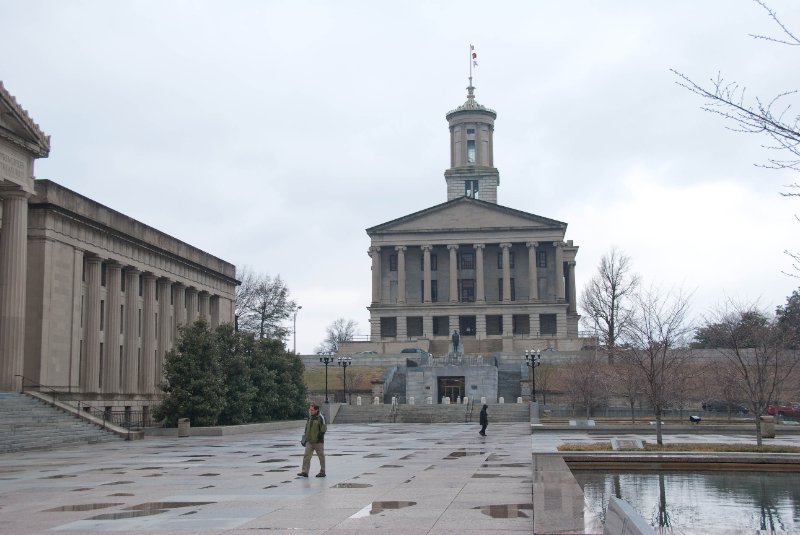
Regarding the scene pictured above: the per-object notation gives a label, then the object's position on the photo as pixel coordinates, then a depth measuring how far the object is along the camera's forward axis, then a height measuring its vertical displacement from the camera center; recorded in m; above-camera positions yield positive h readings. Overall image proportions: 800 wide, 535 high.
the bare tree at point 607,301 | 79.62 +6.99
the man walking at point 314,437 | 18.36 -1.22
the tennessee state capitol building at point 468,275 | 104.44 +12.05
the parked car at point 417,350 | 89.04 +2.61
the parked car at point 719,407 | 60.50 -2.27
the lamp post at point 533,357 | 62.00 +1.32
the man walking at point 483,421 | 37.78 -1.91
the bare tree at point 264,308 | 100.38 +7.78
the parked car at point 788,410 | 53.99 -2.24
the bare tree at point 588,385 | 56.91 -0.68
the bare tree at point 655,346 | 26.95 +1.05
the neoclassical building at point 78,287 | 37.53 +4.66
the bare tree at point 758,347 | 25.95 +0.99
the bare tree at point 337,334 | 153.82 +7.56
